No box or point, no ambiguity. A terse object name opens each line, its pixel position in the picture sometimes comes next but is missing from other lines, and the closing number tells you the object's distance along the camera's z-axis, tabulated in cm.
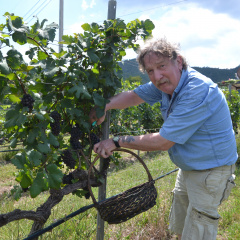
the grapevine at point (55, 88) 140
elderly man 182
